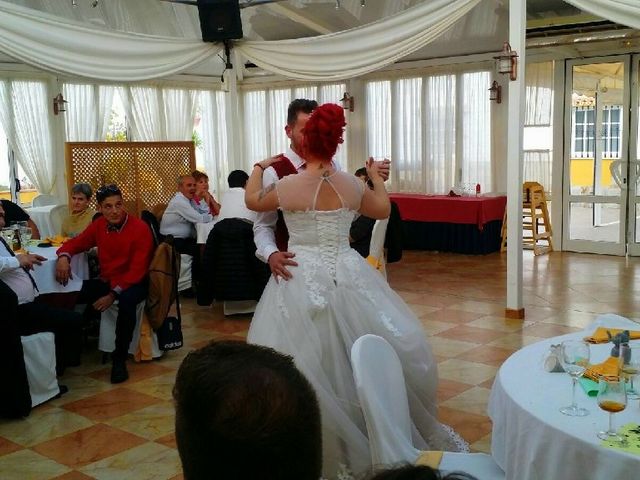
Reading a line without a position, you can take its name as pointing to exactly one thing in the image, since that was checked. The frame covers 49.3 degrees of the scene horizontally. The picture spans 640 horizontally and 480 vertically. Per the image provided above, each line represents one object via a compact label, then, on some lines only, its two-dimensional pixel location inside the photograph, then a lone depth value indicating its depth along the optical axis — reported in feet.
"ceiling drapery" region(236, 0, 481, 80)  18.38
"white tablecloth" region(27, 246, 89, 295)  15.51
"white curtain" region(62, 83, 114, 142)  36.06
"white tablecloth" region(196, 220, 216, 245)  22.84
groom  10.53
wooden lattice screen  26.73
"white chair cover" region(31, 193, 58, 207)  31.68
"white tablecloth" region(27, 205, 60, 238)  28.53
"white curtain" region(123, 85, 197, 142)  38.91
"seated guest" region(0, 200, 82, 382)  13.98
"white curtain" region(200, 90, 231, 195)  42.98
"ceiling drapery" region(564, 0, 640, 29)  15.61
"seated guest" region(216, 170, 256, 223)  20.53
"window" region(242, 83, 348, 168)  41.39
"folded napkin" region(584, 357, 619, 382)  7.15
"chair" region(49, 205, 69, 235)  26.34
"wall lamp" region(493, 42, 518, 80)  18.31
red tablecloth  31.22
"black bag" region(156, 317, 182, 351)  16.70
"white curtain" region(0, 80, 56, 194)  33.71
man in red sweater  15.62
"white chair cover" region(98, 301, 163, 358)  16.16
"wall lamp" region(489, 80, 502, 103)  33.19
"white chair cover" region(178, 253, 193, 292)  23.31
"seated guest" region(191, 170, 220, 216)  24.12
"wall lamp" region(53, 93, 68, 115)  34.53
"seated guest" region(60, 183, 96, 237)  20.46
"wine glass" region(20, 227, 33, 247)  17.15
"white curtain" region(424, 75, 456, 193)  35.12
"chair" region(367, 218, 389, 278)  16.92
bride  9.59
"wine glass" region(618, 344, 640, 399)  7.13
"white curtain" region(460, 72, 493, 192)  34.09
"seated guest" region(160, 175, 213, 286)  22.90
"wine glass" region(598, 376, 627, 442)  6.28
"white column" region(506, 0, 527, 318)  18.58
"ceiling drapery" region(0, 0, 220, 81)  16.55
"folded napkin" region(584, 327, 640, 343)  9.00
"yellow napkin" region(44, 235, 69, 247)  18.05
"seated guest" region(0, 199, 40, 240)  21.20
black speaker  20.43
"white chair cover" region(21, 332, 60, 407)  13.66
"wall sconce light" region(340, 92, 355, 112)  38.24
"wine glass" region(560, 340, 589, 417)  7.02
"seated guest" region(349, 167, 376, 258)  19.52
